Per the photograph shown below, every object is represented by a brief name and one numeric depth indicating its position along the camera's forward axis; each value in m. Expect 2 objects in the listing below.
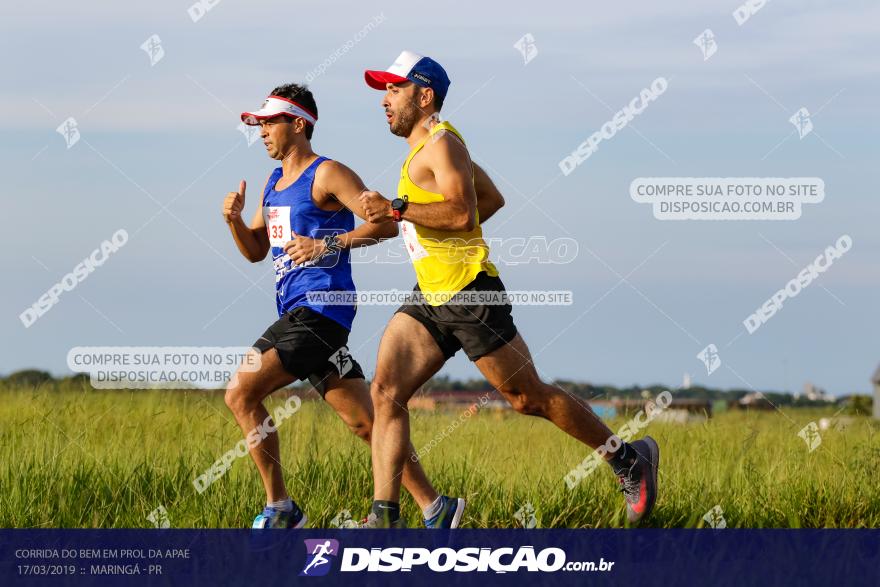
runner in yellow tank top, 13.34
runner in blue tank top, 13.98
